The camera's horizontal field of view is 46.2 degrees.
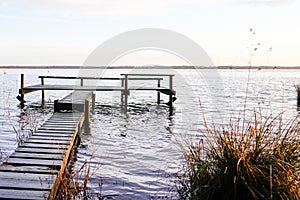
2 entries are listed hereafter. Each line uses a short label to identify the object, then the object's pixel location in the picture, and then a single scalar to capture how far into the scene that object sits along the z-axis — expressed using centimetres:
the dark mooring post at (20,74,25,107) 1976
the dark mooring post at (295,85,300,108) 2195
